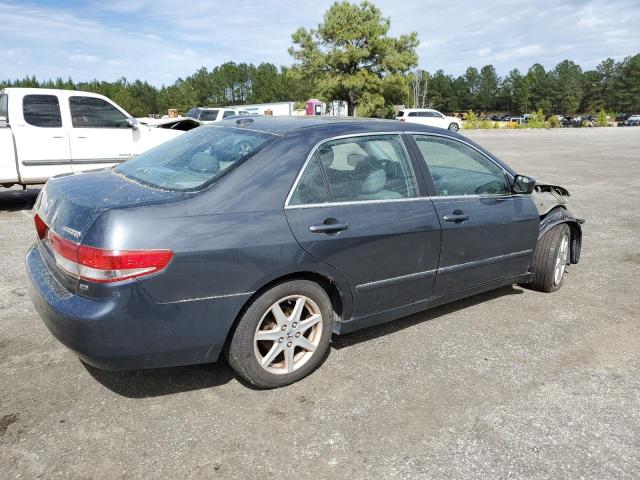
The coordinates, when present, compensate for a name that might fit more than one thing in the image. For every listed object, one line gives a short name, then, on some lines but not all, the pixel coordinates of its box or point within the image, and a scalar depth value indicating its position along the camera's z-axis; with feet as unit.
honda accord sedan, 8.26
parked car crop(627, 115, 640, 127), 237.86
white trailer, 172.24
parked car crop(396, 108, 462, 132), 117.80
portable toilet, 129.49
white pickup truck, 26.50
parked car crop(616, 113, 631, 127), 248.56
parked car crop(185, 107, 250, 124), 67.41
